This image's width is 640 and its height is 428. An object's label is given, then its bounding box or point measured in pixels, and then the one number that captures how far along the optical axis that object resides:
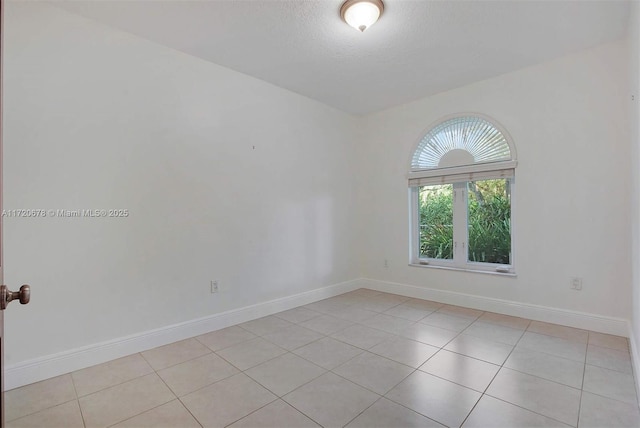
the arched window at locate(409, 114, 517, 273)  3.63
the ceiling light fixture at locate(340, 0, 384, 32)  2.28
